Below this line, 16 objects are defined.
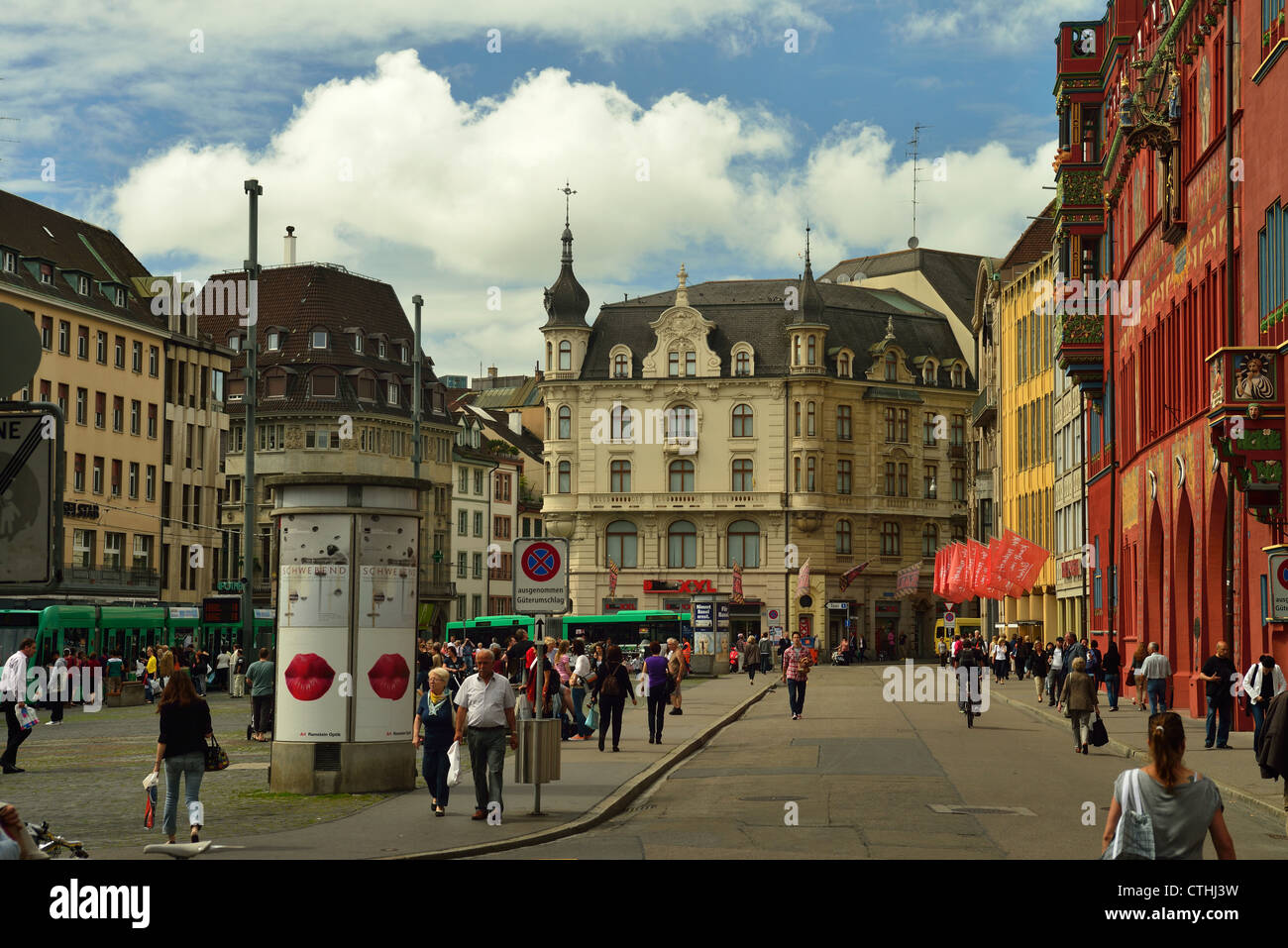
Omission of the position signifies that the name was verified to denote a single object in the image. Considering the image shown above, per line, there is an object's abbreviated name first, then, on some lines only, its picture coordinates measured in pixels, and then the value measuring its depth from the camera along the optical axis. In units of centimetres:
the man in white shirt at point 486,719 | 1814
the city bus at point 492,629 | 8619
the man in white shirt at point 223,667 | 6022
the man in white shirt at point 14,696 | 2559
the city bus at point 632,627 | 8362
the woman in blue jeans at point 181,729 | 1627
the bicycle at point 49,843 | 1038
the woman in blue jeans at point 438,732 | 1856
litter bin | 1889
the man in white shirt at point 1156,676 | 3362
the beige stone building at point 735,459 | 10206
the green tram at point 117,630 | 5269
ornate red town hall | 3025
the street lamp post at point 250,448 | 4278
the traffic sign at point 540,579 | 1906
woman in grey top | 912
